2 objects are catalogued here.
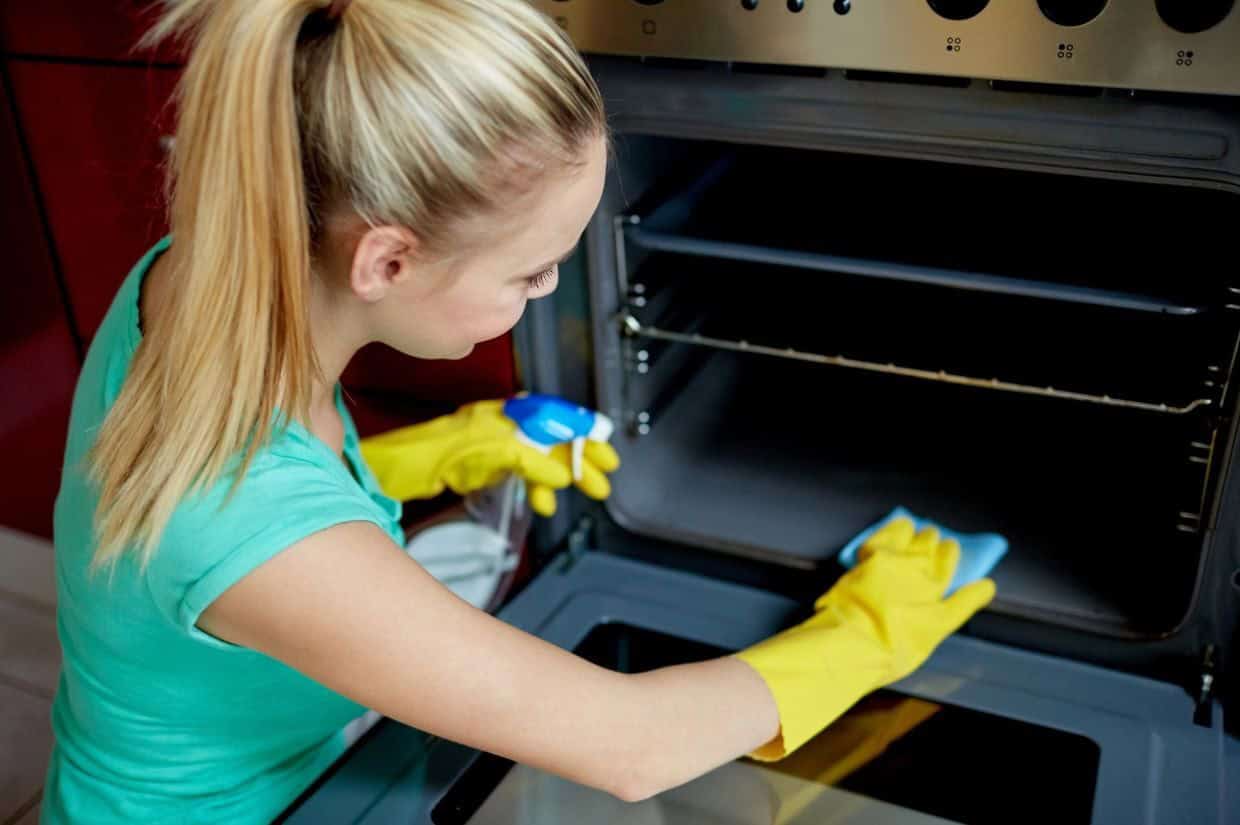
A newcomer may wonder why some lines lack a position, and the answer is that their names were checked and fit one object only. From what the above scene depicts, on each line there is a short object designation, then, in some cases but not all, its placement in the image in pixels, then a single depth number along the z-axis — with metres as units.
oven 0.94
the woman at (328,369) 0.73
